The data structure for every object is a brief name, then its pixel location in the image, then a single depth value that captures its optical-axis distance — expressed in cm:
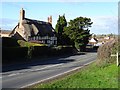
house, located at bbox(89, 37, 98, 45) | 7109
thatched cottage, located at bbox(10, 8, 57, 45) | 3633
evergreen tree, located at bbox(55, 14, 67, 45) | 4171
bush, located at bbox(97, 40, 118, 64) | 1225
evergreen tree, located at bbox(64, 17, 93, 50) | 3971
